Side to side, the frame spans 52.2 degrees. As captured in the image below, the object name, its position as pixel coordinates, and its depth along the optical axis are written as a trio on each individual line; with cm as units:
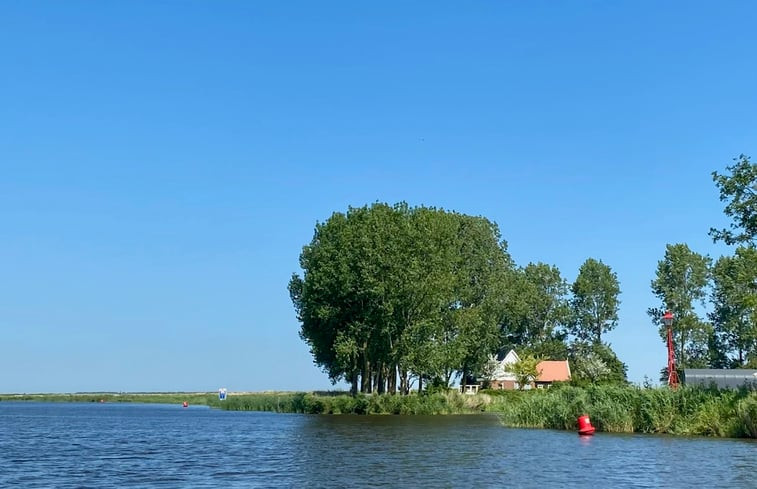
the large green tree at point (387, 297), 7181
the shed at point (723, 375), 8119
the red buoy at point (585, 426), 4281
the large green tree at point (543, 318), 11812
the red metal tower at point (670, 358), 5658
